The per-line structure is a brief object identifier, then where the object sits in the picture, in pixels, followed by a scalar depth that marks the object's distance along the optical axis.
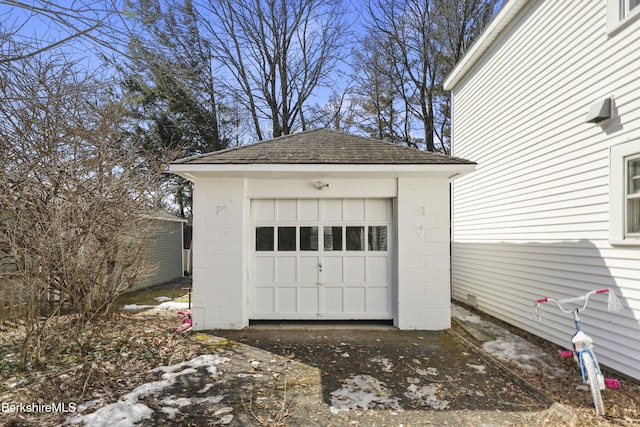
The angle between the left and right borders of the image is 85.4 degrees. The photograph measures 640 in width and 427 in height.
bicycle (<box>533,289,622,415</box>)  3.34
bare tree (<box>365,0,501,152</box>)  14.31
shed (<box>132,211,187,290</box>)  11.98
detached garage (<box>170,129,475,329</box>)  6.02
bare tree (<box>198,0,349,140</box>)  16.14
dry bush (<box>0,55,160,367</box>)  4.30
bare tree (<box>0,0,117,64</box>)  2.68
